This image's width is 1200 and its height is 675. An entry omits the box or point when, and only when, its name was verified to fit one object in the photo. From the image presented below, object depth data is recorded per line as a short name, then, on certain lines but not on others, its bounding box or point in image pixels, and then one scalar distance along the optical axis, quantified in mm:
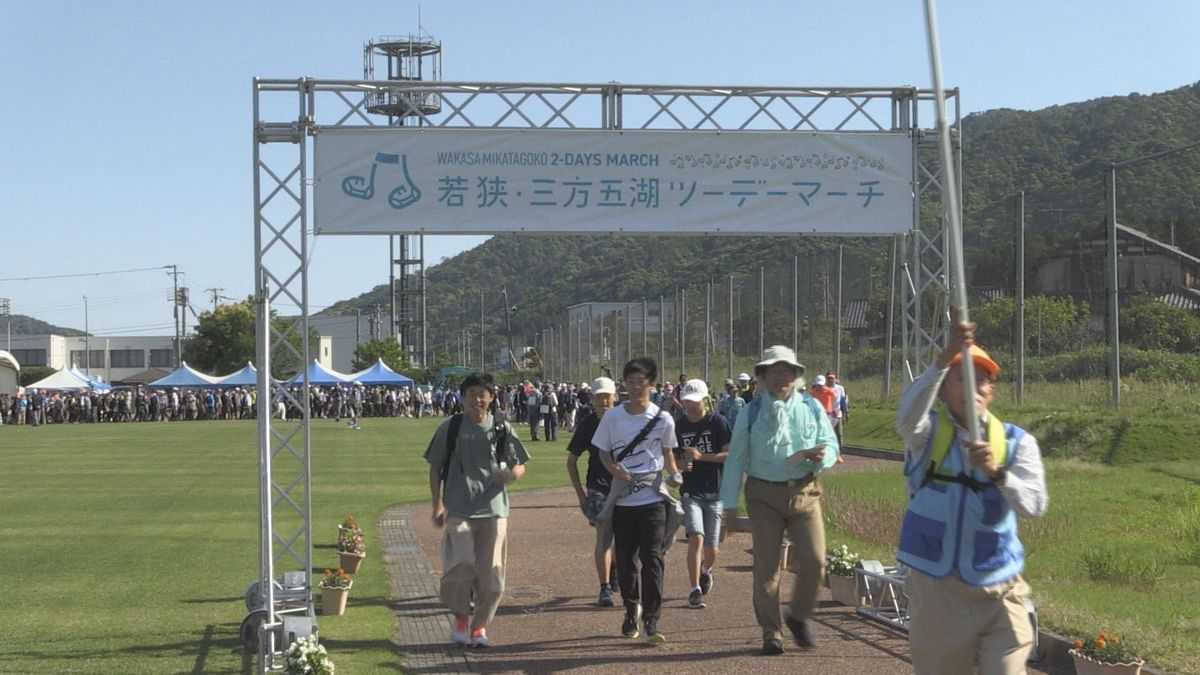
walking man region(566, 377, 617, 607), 11195
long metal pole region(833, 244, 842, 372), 41000
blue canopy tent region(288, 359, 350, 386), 67812
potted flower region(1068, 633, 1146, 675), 7941
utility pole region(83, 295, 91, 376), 150250
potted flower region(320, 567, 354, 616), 11320
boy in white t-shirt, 9719
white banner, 11117
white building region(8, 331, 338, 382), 158000
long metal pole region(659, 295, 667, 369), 57219
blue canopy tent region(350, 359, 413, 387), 70250
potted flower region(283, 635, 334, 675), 8078
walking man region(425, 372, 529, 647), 9719
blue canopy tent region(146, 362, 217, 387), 69875
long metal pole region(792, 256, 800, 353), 43250
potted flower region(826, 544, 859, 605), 11328
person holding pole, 5402
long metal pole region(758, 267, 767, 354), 45531
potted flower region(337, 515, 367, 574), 13203
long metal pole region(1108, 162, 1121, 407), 26844
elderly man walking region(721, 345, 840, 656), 9062
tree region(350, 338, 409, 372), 113500
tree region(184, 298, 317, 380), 103312
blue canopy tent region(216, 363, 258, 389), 72562
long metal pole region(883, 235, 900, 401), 38950
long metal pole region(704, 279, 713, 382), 50875
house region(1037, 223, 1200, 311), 32281
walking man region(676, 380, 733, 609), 11109
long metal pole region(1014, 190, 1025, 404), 31391
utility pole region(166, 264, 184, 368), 121269
